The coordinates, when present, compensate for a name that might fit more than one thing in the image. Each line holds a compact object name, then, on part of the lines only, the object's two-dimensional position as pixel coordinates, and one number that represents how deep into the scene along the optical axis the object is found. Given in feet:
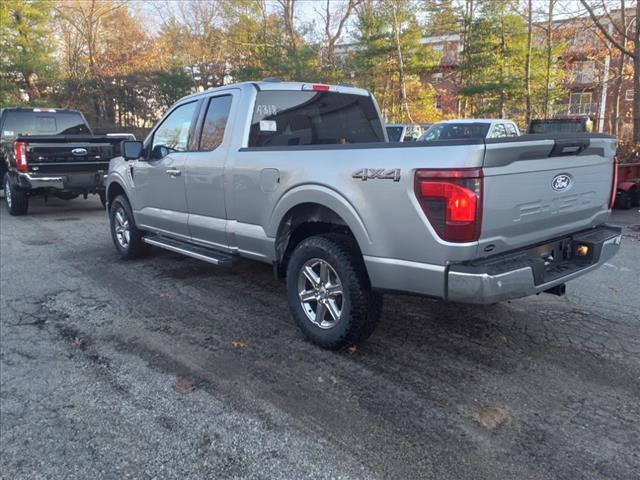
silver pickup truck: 9.63
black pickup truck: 30.50
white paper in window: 14.94
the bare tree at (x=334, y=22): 99.35
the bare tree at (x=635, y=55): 44.63
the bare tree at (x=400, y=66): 85.61
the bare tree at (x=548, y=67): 73.70
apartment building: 79.46
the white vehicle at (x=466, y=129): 43.09
